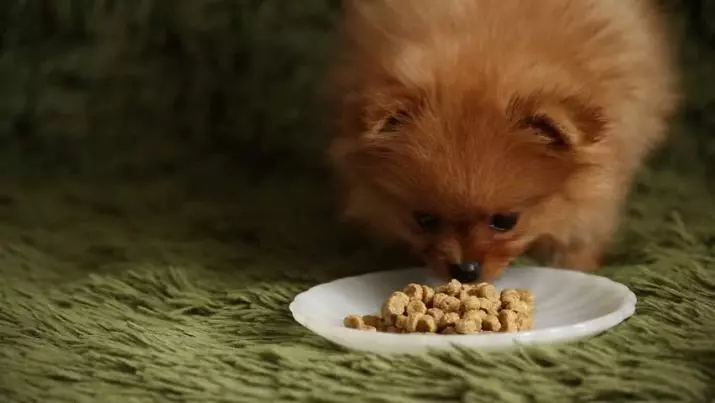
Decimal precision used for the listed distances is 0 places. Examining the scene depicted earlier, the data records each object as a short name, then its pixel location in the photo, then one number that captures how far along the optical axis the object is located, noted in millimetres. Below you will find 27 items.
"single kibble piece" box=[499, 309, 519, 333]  622
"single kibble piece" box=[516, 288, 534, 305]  659
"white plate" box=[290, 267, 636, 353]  589
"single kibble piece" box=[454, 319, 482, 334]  617
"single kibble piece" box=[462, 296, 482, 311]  641
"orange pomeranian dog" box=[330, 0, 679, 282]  661
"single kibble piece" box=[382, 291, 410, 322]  638
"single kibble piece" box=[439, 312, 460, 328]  628
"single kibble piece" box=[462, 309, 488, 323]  628
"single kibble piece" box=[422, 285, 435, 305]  655
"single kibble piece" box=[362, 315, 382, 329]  645
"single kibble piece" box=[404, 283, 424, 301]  655
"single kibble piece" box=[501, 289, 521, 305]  650
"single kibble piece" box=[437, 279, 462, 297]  658
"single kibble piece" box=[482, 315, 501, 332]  623
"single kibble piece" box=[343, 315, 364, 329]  634
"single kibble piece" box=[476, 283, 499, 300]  653
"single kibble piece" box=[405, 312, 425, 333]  626
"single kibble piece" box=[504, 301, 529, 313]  641
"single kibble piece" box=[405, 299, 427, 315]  641
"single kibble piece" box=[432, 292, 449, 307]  650
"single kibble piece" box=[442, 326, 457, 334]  623
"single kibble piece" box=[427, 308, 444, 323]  633
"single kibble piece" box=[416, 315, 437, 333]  625
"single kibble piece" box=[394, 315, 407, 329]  631
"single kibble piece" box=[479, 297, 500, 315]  642
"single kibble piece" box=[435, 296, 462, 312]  646
